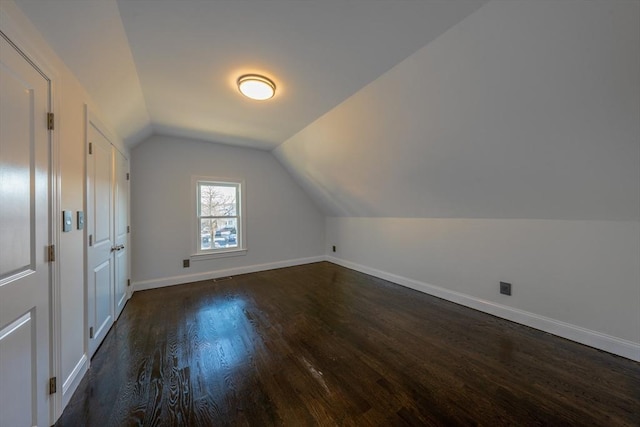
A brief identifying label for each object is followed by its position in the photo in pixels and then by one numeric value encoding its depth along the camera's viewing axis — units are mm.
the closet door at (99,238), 1875
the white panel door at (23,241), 994
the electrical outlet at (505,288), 2643
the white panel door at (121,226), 2611
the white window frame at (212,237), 3945
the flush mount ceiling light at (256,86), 2078
